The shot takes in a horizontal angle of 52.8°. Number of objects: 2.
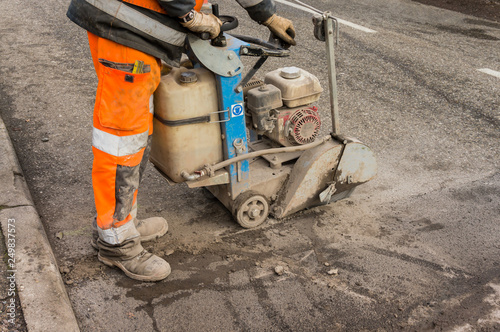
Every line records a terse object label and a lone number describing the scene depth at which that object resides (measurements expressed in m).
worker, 2.39
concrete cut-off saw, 2.72
